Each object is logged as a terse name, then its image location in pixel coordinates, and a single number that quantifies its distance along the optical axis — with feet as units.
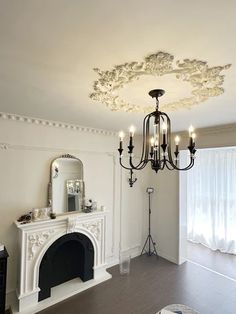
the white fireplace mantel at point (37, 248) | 9.47
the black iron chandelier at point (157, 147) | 5.51
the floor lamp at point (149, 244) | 15.85
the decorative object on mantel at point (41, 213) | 10.23
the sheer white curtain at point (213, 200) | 16.58
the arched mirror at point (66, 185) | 11.30
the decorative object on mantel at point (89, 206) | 12.19
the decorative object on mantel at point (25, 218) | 9.95
